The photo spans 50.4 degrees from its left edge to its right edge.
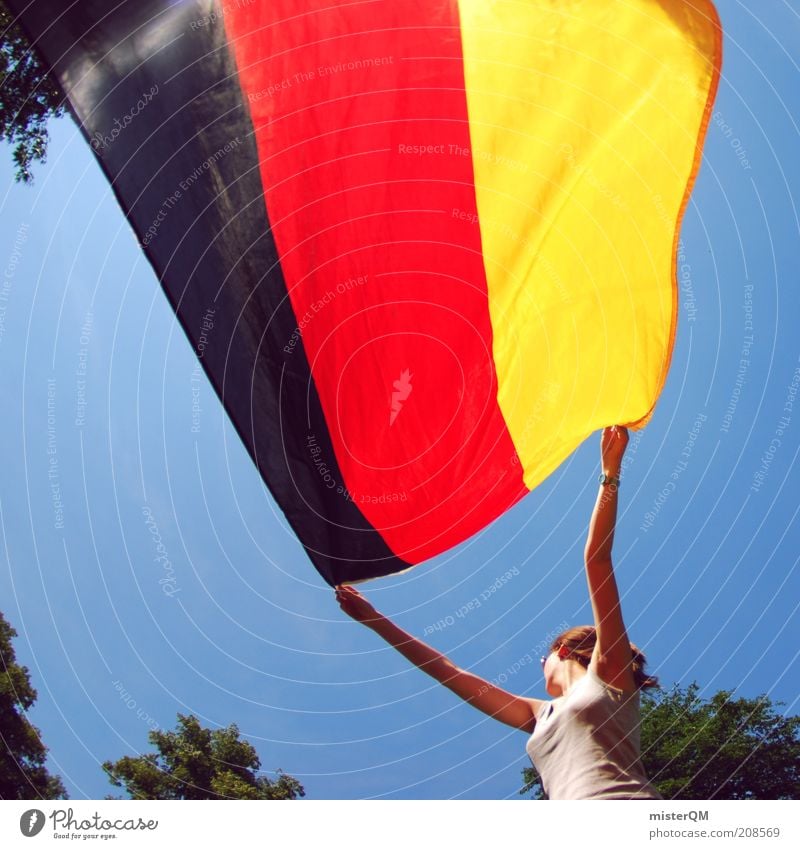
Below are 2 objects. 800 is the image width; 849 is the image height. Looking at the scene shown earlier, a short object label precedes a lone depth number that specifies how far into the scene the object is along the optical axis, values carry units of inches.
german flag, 198.8
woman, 153.2
